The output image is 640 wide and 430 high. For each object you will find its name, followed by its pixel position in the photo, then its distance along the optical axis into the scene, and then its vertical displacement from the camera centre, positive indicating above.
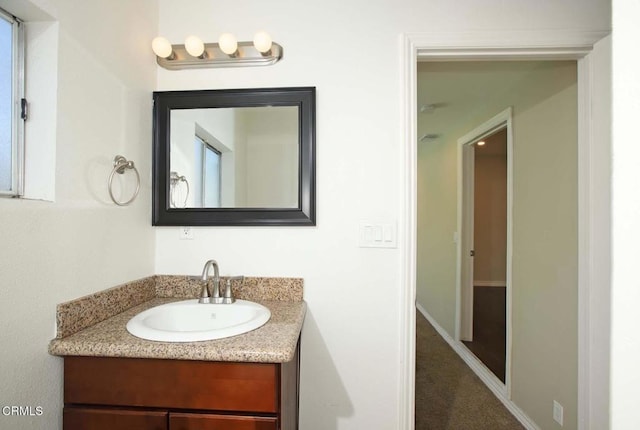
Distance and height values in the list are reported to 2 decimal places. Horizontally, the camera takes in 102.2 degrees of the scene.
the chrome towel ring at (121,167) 1.06 +0.20
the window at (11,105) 0.79 +0.34
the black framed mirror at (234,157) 1.25 +0.29
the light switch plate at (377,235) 1.24 -0.09
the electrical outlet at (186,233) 1.30 -0.09
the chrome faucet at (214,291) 1.17 -0.35
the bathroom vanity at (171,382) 0.81 -0.53
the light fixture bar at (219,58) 1.25 +0.77
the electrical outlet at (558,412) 1.44 -1.10
